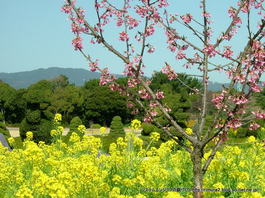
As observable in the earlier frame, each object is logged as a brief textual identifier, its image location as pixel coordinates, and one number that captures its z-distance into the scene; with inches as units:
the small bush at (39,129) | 935.7
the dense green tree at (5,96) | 2468.0
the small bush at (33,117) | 1011.3
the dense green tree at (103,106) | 2352.4
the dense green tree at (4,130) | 1049.0
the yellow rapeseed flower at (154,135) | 427.1
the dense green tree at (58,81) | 3348.9
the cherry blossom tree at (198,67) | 232.5
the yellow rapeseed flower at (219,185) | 273.7
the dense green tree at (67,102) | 2318.8
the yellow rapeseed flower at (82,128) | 513.0
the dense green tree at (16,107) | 2433.6
